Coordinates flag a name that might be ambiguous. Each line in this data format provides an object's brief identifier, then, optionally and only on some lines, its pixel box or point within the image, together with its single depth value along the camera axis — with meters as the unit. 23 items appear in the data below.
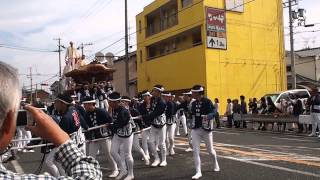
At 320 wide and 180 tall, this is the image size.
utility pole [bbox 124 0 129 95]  33.94
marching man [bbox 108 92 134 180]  10.41
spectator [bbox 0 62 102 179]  1.79
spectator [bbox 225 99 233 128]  27.36
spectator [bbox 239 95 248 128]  26.67
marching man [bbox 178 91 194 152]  14.93
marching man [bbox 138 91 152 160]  13.05
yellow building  36.38
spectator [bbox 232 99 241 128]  27.05
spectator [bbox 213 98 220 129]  26.77
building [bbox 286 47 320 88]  49.19
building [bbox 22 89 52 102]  89.69
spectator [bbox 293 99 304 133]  21.95
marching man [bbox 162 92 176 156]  13.80
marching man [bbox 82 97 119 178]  10.70
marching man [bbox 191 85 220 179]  10.40
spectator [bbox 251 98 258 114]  26.23
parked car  26.48
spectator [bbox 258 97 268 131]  24.45
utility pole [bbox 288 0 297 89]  32.03
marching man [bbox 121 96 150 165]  12.47
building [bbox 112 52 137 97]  51.78
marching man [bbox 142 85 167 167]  11.97
